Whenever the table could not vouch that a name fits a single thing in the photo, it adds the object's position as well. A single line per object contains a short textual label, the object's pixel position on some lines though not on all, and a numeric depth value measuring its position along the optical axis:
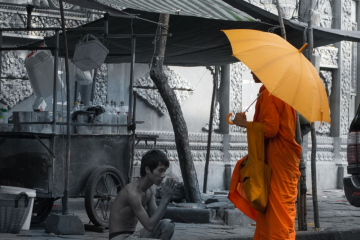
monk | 10.07
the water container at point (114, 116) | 14.04
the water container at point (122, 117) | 14.26
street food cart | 12.29
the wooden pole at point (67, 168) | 11.97
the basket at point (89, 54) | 13.17
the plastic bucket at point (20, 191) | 11.86
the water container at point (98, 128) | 13.48
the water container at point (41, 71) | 14.38
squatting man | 8.01
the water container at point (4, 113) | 14.91
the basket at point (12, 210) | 11.62
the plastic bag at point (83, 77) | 16.10
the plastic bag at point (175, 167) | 21.07
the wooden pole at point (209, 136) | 19.23
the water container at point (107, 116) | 13.92
